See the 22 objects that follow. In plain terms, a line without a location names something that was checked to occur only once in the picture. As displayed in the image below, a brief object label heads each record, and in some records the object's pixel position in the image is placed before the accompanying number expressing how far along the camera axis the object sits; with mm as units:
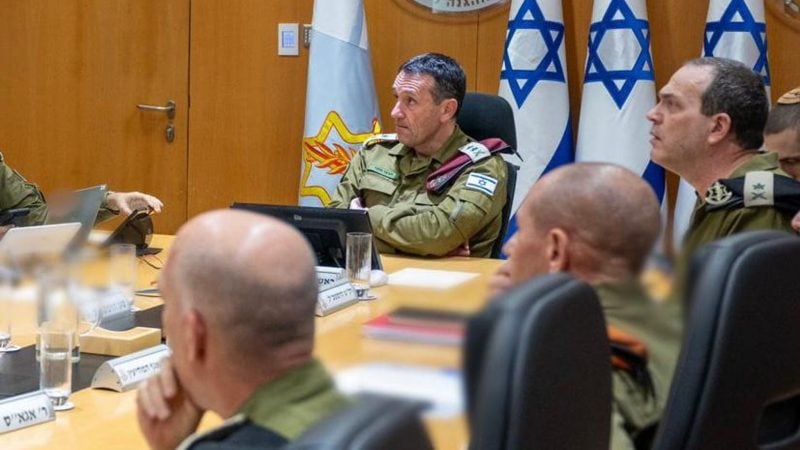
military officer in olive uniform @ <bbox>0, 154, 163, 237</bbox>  4685
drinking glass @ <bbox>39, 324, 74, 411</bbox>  3581
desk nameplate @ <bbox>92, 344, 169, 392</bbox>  3664
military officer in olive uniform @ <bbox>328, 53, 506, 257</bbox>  4832
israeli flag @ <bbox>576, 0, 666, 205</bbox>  5668
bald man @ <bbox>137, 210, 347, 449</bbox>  2078
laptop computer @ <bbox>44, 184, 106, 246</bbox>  4175
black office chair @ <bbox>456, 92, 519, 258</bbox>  5080
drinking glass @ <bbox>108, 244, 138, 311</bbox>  3836
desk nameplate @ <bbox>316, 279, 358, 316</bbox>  4160
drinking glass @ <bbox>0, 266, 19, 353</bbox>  2447
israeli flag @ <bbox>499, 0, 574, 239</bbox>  5758
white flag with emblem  5947
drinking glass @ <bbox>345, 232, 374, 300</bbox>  4374
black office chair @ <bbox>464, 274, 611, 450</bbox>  2116
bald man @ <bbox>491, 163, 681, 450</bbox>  1323
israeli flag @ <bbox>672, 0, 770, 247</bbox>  5544
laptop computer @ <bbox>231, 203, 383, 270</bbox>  4453
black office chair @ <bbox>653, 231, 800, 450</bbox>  3022
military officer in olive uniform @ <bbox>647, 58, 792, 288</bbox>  4298
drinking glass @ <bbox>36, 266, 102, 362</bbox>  1785
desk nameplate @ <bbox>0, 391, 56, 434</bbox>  3474
